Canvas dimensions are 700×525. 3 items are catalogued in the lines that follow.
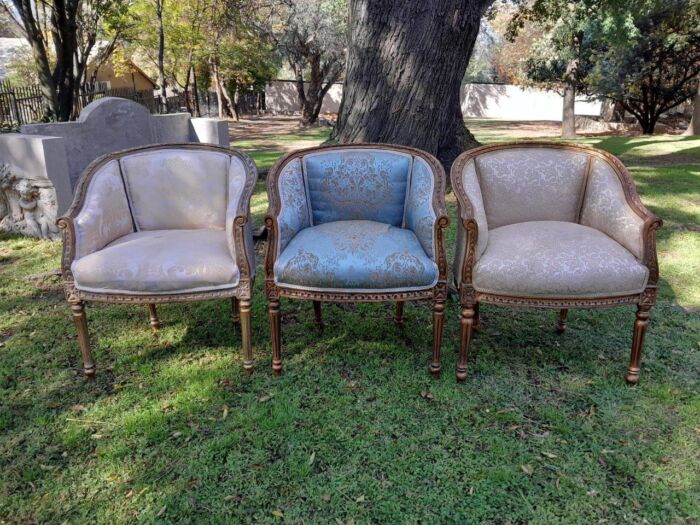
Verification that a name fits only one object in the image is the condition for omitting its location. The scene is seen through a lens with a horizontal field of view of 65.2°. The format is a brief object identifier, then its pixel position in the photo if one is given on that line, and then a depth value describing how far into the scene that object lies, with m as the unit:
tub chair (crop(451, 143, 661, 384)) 2.48
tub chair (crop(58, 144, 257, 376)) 2.55
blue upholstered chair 2.54
